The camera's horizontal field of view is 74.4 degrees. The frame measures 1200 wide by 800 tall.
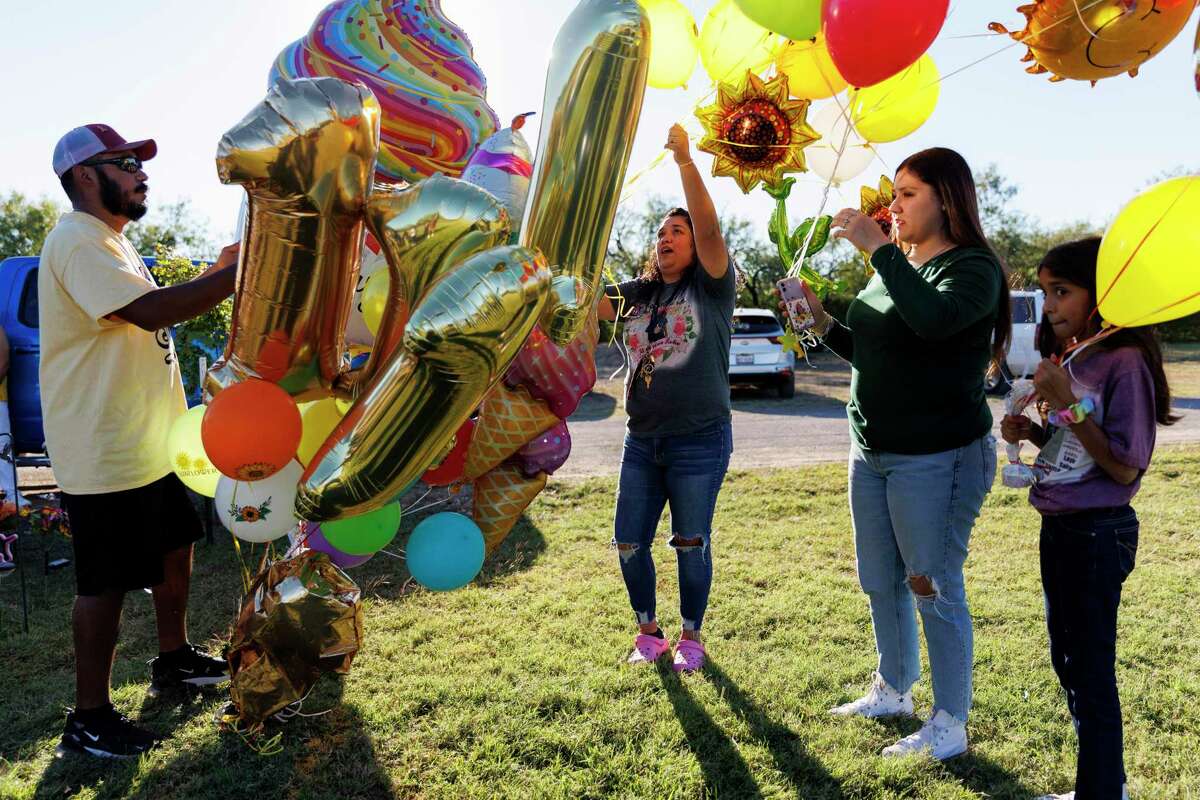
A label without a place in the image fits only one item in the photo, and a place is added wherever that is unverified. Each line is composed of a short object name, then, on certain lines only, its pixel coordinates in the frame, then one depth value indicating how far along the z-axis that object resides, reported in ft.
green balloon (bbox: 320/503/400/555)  6.88
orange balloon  6.09
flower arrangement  14.19
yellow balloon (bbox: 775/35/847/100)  8.27
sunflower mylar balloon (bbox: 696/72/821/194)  7.57
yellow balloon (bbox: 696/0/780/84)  8.18
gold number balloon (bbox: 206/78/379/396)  5.21
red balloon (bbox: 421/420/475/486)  7.12
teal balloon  6.79
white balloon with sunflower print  6.86
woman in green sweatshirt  6.95
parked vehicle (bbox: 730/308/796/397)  40.24
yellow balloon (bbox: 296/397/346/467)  7.01
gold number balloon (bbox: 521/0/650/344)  5.78
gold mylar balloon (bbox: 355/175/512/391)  5.47
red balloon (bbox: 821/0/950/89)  6.59
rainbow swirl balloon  6.87
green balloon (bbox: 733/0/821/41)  7.05
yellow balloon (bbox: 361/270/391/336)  6.78
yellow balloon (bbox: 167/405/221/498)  7.32
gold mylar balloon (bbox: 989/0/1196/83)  6.39
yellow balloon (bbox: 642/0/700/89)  8.09
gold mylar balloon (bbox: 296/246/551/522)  5.02
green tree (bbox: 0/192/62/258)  104.32
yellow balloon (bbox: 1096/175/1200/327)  6.21
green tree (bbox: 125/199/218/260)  106.83
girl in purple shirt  6.50
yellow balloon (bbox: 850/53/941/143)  8.53
